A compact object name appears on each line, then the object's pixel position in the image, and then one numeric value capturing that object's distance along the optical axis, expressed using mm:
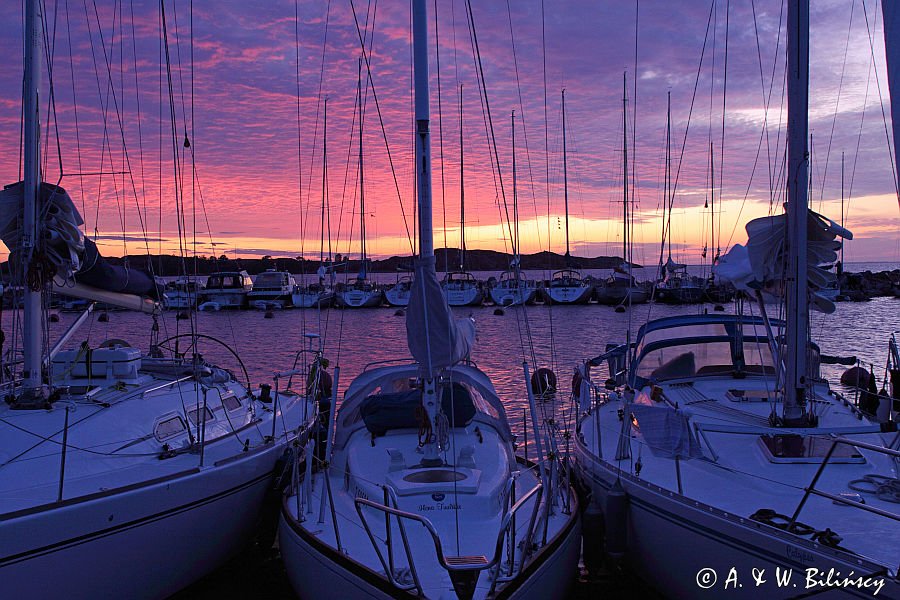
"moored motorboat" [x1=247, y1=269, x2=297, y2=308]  68188
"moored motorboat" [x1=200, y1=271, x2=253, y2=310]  68000
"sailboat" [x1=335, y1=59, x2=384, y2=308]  65812
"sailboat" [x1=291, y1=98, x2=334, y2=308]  64125
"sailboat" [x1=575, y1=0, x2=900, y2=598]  6242
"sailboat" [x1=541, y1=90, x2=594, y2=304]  64375
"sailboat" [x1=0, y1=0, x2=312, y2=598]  6891
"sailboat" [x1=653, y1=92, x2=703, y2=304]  63531
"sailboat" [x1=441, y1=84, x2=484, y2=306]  62656
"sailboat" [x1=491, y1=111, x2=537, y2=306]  63281
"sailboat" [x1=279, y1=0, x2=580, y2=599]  6316
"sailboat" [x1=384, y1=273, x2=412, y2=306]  66250
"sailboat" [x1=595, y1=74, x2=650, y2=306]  63438
